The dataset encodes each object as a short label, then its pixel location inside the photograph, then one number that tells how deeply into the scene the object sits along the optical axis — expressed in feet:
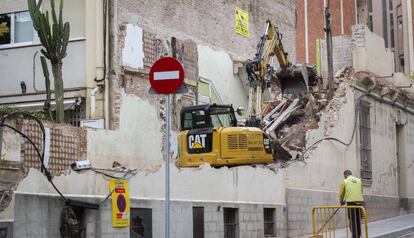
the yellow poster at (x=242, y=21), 93.09
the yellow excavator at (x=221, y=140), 60.29
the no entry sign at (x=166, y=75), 33.40
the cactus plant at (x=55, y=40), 56.44
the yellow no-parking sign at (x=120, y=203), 42.73
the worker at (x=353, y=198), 49.83
